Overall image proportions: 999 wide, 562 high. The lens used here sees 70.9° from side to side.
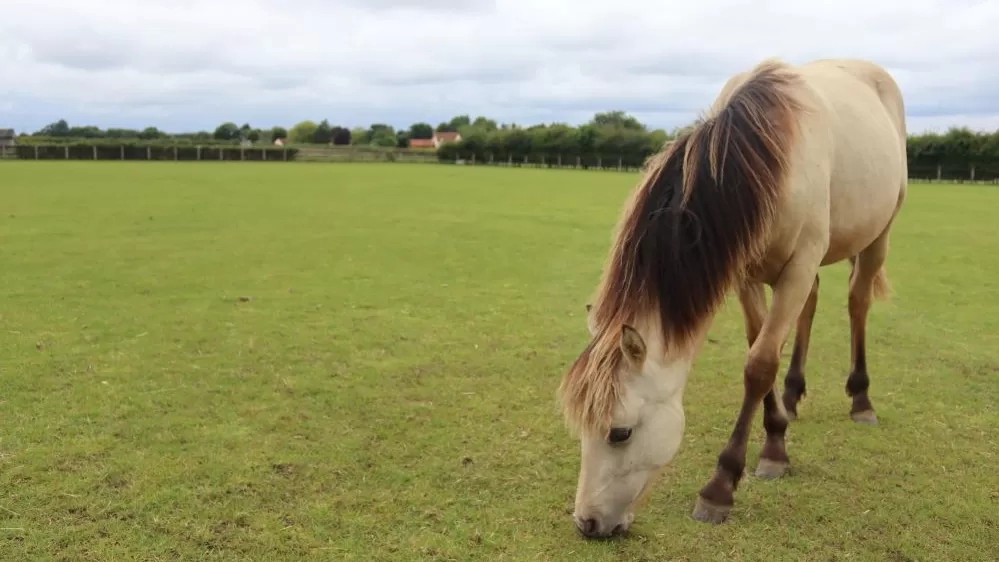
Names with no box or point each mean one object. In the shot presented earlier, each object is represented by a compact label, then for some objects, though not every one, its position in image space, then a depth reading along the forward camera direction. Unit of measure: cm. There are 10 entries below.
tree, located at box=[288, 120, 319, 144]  10706
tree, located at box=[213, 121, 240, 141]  9275
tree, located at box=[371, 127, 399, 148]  9539
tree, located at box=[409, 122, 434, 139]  11556
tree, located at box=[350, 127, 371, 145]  10236
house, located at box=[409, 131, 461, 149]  10631
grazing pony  269
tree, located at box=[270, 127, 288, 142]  10727
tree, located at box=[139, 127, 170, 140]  7871
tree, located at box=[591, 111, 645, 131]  6219
